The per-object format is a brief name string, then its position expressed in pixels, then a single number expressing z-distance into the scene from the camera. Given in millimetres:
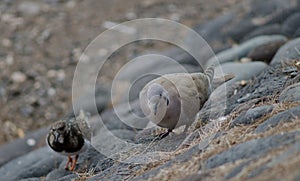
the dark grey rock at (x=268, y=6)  21984
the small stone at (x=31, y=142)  18266
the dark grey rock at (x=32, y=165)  13970
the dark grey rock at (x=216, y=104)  11937
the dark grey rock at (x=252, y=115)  10172
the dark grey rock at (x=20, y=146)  17703
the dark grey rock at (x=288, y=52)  13945
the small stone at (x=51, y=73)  23517
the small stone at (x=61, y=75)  23353
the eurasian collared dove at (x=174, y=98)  10883
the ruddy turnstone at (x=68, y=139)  13477
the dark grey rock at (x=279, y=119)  9094
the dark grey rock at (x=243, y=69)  15047
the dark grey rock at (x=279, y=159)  7285
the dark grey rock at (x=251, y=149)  8016
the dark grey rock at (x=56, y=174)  12930
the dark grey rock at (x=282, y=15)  21139
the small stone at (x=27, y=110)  21750
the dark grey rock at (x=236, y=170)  7611
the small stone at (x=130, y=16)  26141
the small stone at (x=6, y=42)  25141
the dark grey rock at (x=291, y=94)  10296
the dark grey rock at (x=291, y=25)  19766
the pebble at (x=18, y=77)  23145
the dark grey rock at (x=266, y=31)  20031
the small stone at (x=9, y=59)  24078
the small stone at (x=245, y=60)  17303
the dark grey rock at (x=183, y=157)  9193
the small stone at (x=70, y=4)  27378
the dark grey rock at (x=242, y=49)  17984
